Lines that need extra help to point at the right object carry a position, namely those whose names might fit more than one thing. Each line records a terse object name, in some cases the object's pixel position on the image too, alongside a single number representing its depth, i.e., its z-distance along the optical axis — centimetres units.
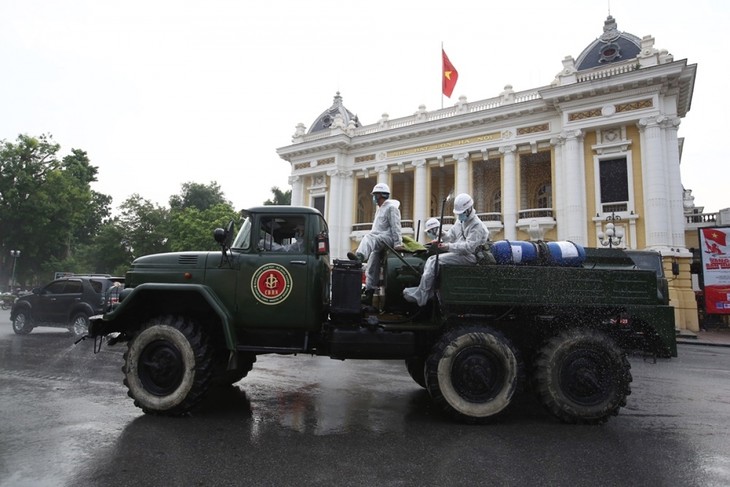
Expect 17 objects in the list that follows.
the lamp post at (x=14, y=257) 3409
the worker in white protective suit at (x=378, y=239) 573
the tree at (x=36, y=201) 3422
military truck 474
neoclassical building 2102
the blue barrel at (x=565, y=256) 515
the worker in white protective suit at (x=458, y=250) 504
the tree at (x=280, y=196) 5024
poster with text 2102
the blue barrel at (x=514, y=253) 514
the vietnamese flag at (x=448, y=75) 2881
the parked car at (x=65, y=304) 1212
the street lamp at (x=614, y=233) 1935
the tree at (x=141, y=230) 4284
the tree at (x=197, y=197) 5712
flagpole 2879
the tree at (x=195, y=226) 3898
